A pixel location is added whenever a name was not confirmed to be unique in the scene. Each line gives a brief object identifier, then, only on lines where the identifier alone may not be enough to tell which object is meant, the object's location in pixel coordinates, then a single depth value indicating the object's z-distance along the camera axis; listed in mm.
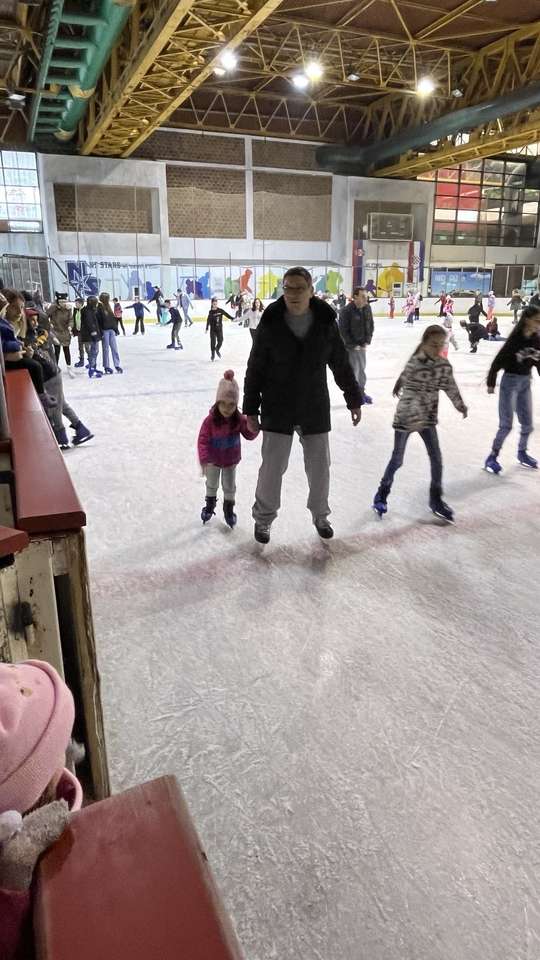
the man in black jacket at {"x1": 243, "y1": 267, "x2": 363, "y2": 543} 3061
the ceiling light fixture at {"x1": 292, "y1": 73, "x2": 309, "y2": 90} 15195
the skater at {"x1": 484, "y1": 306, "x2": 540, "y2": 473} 4504
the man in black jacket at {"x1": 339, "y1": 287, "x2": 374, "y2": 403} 6988
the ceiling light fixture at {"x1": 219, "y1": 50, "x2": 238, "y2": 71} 10884
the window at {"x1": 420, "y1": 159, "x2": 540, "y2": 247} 26953
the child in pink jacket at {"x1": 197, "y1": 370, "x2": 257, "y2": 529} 3492
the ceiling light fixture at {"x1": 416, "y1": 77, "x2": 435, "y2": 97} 15345
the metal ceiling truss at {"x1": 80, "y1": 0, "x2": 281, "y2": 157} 8992
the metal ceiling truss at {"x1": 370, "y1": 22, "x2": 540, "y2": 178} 15492
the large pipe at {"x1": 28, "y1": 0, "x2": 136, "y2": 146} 9547
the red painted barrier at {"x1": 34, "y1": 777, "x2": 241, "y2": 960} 564
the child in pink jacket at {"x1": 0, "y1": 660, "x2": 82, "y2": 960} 643
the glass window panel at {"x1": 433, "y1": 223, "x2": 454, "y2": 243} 27047
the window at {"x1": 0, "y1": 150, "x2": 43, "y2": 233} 19453
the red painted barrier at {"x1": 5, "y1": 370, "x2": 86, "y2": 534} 1248
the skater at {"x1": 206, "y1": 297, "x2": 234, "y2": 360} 11344
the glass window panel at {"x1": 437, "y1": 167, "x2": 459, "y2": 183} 26484
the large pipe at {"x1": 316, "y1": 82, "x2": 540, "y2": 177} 15570
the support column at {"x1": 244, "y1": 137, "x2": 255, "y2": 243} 22388
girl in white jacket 3793
